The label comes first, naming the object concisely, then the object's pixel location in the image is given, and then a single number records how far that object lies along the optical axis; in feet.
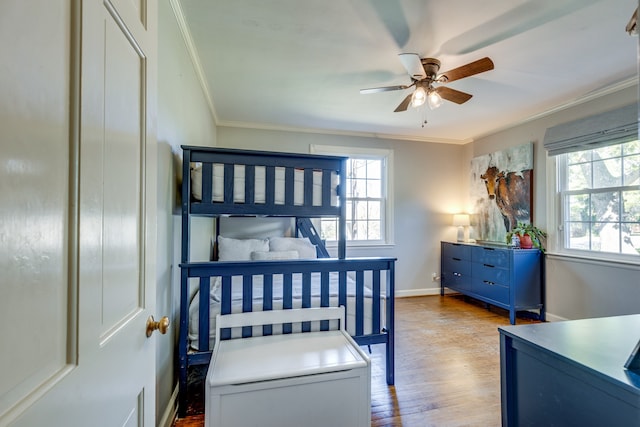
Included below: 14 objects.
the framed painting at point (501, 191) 12.07
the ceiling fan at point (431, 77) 6.68
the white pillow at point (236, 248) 10.88
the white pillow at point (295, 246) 11.57
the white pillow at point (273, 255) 10.67
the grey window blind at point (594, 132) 8.69
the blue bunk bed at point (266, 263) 6.07
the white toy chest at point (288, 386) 4.49
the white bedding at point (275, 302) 6.28
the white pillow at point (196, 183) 6.29
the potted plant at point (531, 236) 11.44
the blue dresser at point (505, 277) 11.09
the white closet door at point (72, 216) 1.34
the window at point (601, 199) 9.00
